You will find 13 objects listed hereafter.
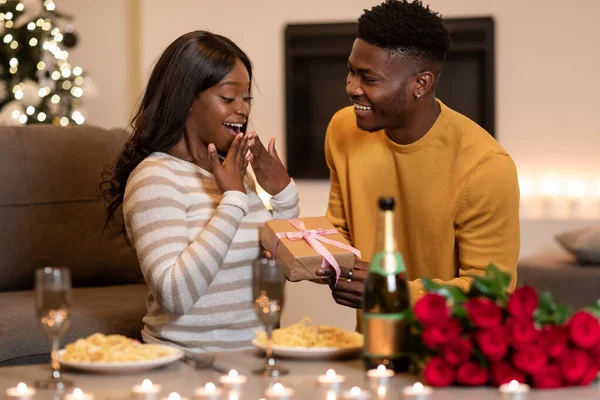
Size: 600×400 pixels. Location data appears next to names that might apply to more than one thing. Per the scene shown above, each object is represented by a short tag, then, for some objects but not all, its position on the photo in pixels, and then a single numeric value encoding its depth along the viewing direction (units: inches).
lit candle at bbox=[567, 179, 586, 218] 219.0
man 91.5
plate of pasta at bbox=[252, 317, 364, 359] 64.7
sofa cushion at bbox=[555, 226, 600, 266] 178.5
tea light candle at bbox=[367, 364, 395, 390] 58.5
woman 77.1
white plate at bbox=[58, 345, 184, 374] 60.4
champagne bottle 60.3
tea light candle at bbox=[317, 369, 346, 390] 57.6
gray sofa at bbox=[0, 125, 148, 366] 124.1
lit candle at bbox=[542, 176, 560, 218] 220.2
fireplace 223.8
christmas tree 216.1
